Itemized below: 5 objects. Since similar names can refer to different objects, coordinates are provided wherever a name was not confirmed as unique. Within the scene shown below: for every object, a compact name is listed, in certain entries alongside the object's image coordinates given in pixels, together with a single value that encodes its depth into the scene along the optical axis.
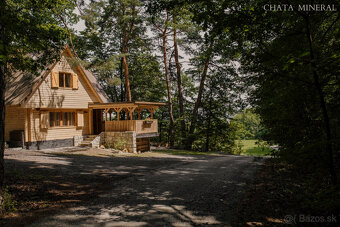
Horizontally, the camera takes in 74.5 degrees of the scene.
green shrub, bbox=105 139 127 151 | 17.80
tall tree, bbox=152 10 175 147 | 23.17
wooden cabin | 15.80
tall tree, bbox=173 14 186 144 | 23.95
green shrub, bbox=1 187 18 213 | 5.08
